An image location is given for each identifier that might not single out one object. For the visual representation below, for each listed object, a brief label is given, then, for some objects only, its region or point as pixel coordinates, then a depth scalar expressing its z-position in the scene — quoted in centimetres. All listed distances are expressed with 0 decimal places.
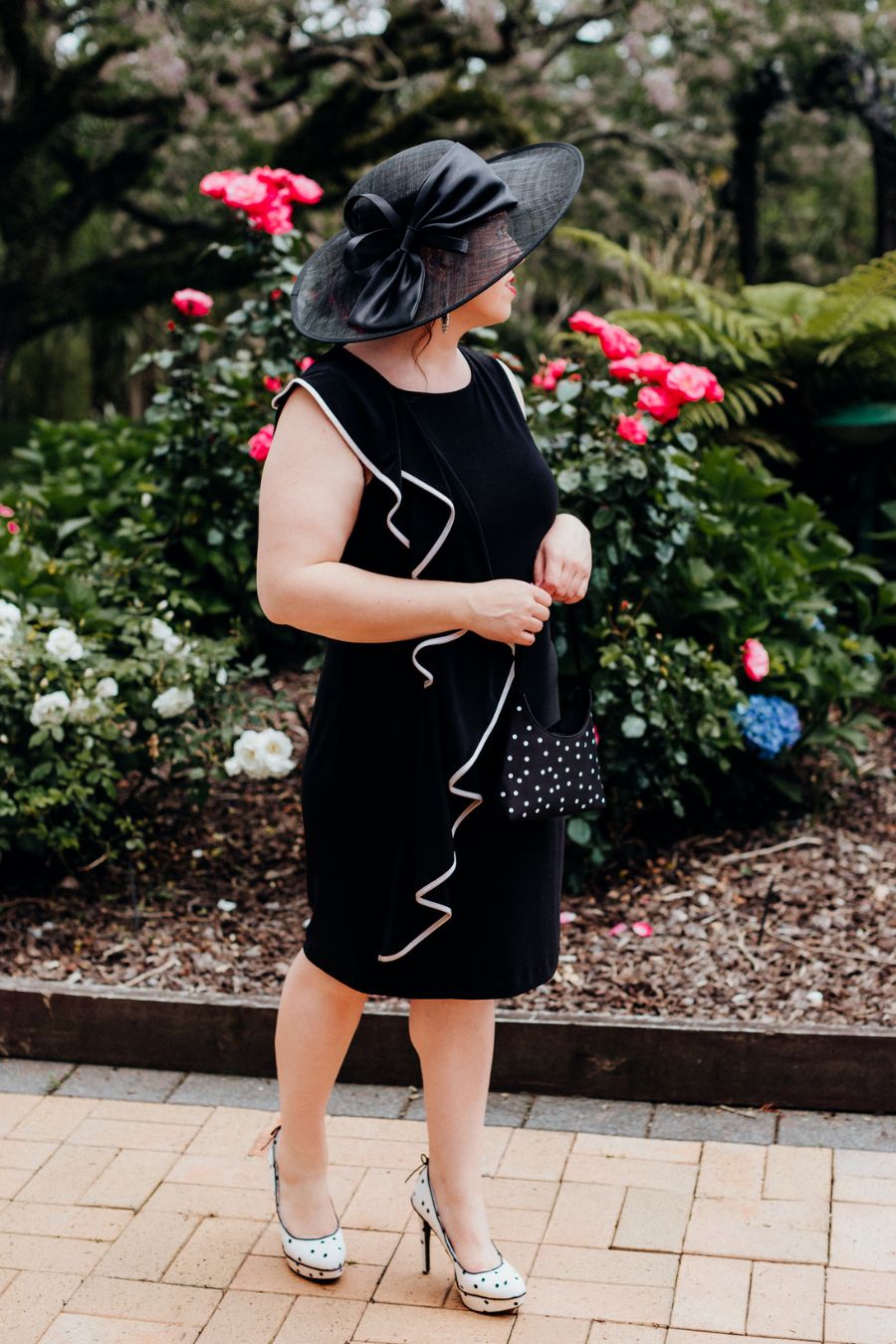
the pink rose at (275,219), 388
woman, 199
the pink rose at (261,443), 319
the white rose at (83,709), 347
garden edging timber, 281
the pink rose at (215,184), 369
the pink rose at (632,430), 334
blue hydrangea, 375
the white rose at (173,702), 351
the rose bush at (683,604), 354
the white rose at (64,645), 346
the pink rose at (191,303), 400
